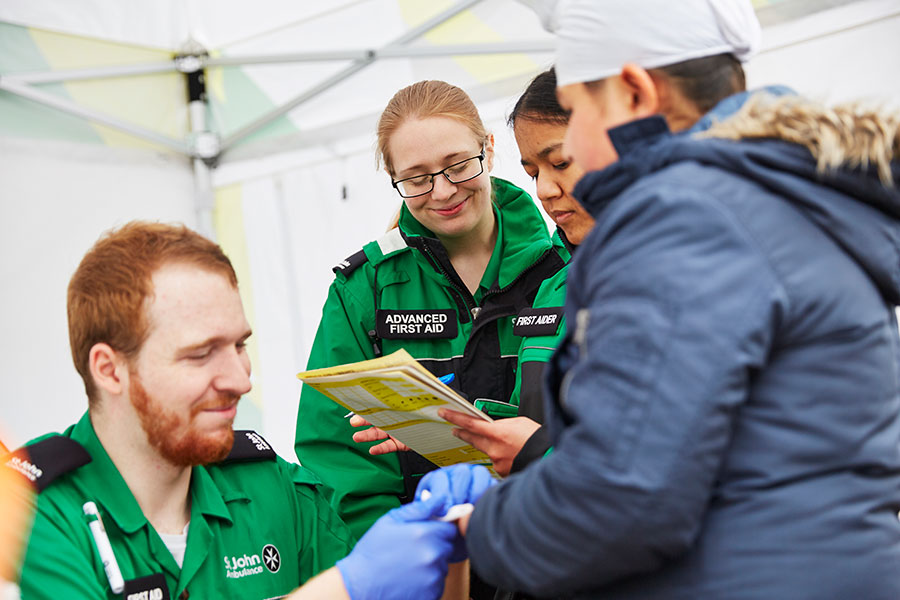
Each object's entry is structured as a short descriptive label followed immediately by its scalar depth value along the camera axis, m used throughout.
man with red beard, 1.74
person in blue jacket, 0.96
